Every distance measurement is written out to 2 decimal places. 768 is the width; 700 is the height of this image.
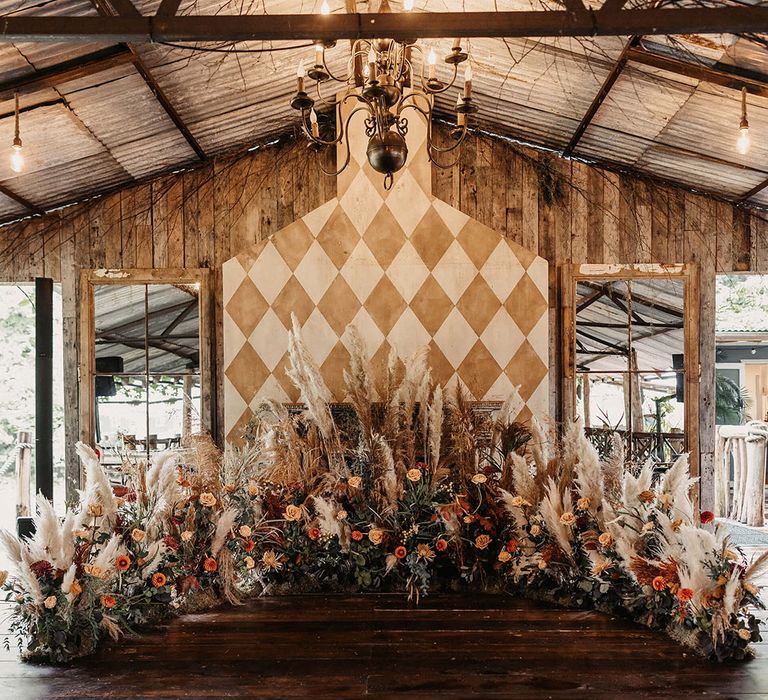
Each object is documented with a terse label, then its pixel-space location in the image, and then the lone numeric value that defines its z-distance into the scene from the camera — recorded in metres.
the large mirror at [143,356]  5.05
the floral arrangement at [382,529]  2.46
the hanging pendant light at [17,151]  3.55
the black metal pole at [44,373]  4.95
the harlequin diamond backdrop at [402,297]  4.82
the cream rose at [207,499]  2.92
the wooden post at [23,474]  5.38
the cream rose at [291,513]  3.11
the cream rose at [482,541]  3.14
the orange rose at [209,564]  2.92
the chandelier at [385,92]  2.71
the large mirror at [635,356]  4.98
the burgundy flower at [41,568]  2.42
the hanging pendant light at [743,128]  3.49
